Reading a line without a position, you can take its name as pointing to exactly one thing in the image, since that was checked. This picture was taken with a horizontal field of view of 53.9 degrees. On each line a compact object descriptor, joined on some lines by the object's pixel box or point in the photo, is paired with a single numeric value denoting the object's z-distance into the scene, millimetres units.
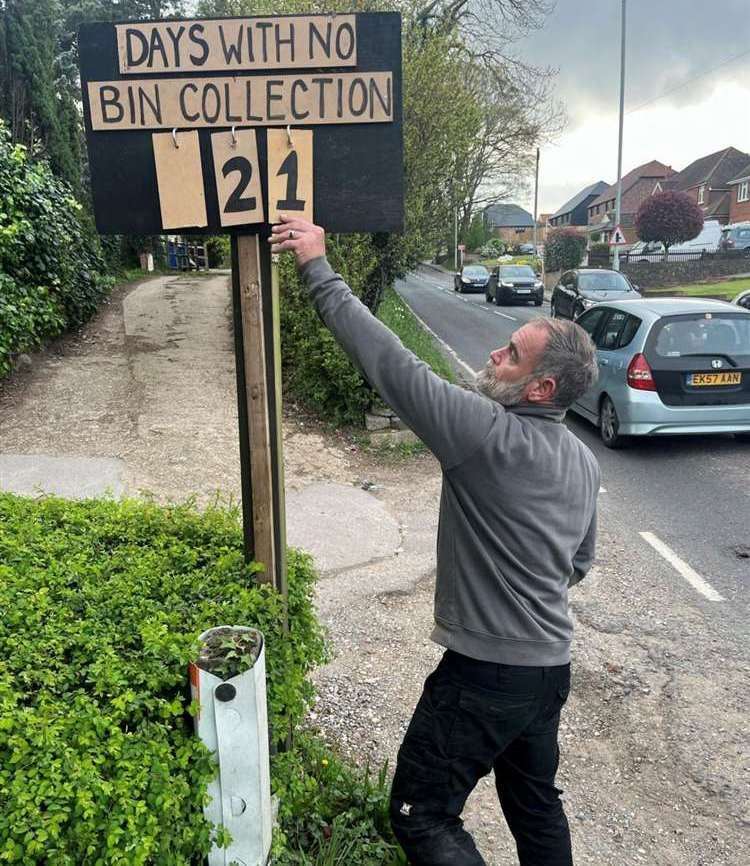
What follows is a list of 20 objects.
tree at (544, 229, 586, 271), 43312
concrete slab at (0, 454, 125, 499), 6496
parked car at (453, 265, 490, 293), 34906
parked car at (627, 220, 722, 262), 41844
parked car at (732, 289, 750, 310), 19130
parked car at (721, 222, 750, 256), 39516
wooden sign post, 2340
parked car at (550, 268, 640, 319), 18922
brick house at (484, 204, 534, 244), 107144
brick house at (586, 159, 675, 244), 72288
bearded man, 2064
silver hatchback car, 8094
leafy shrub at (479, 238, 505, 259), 72688
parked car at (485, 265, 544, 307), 28438
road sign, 29031
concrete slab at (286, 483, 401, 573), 5688
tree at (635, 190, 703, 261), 38875
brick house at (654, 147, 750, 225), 61562
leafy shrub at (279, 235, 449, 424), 8664
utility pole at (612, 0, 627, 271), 28894
